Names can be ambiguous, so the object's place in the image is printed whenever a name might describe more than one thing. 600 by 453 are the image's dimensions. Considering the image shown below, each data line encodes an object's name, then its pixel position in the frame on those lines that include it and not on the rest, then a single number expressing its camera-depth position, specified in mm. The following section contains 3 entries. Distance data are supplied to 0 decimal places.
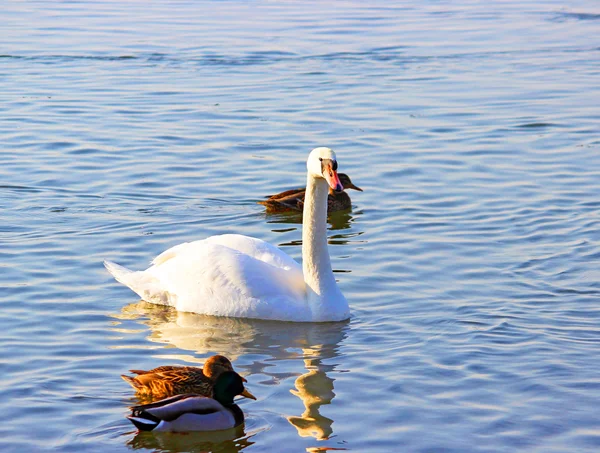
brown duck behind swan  19835
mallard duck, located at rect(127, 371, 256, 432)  10774
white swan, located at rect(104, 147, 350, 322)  14736
